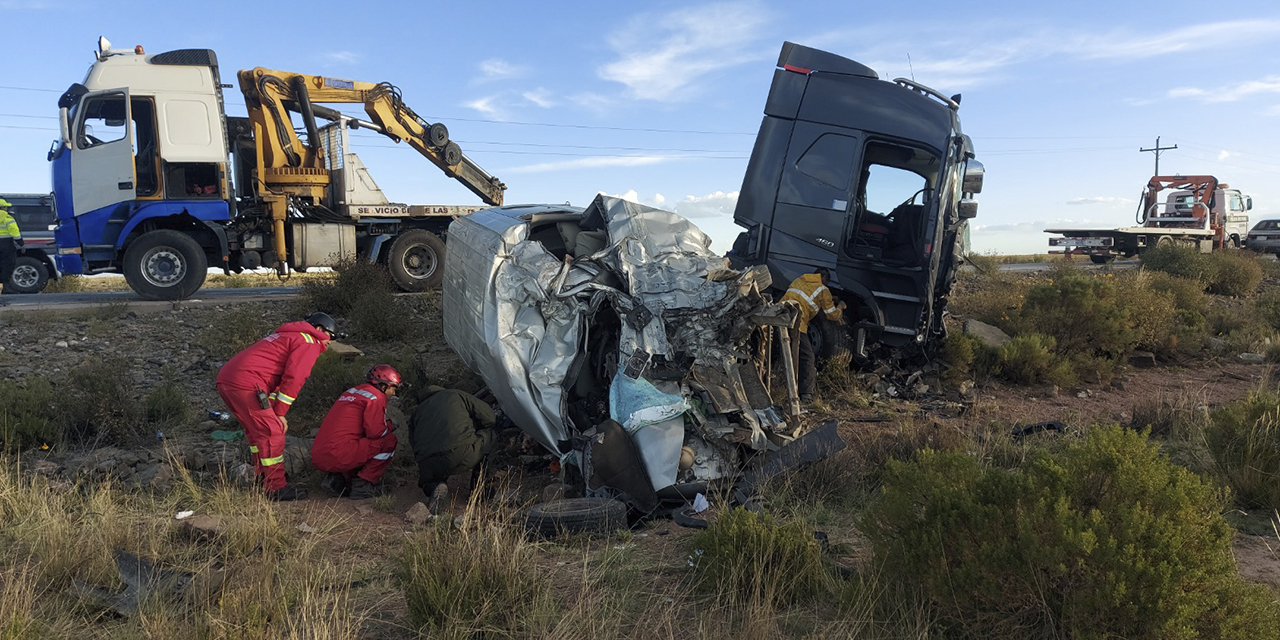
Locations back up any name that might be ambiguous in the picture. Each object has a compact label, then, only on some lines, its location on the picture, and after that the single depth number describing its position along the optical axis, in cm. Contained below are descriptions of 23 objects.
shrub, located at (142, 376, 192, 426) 728
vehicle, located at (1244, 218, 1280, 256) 2595
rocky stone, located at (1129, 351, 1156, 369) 980
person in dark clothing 556
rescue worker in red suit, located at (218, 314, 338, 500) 579
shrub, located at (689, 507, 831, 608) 348
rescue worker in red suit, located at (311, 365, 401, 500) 579
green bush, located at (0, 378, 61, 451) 634
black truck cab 786
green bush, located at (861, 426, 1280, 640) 273
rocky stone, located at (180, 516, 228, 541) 426
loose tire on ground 447
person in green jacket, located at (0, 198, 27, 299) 1364
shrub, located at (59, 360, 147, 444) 687
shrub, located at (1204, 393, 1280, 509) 470
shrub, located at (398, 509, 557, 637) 314
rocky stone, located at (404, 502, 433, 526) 505
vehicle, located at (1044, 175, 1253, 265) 2244
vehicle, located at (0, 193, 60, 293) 1392
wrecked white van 521
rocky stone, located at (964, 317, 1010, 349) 953
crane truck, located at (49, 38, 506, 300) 1061
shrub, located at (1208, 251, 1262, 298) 1489
